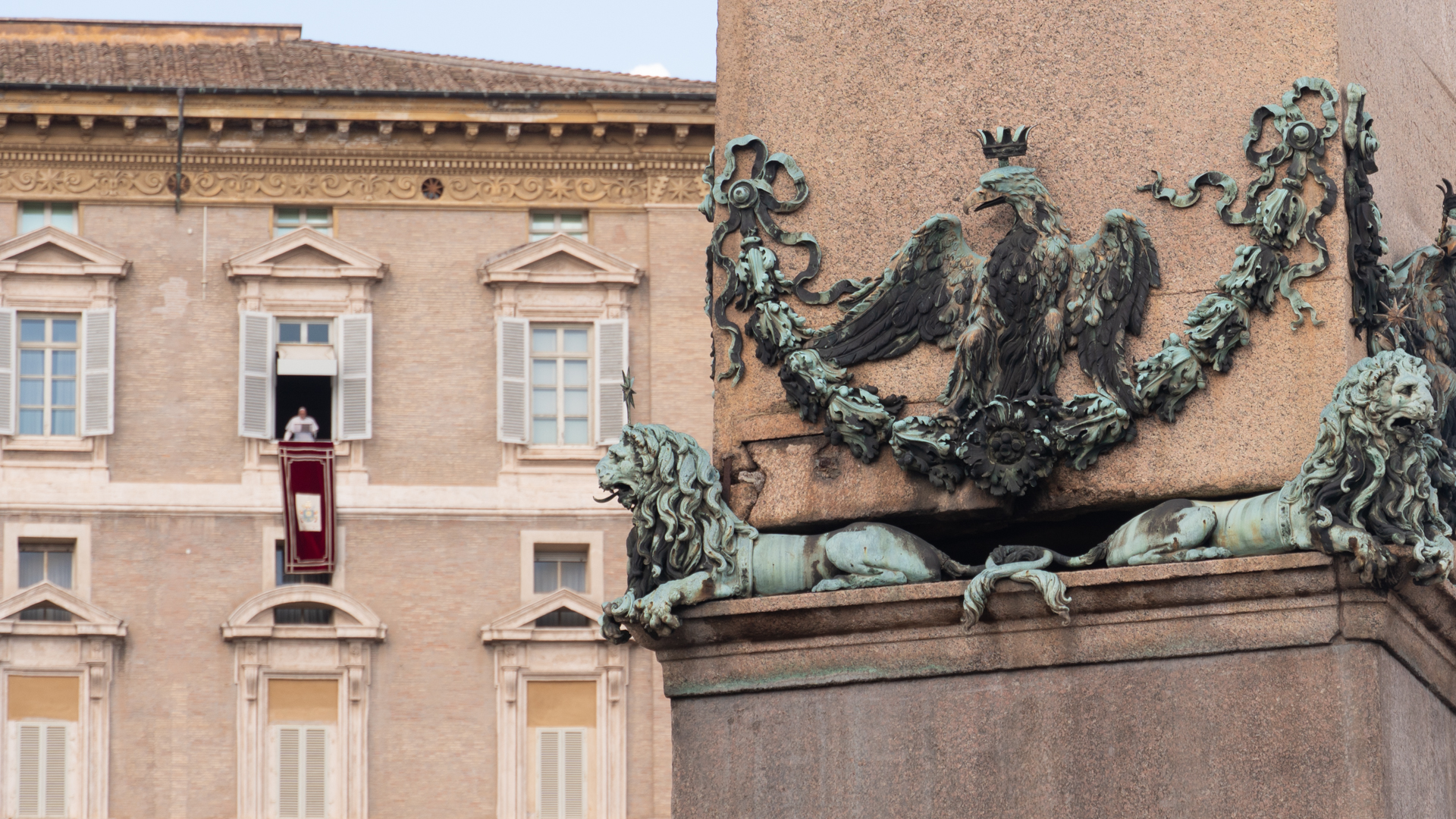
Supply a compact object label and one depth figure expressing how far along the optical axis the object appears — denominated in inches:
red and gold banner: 2842.0
